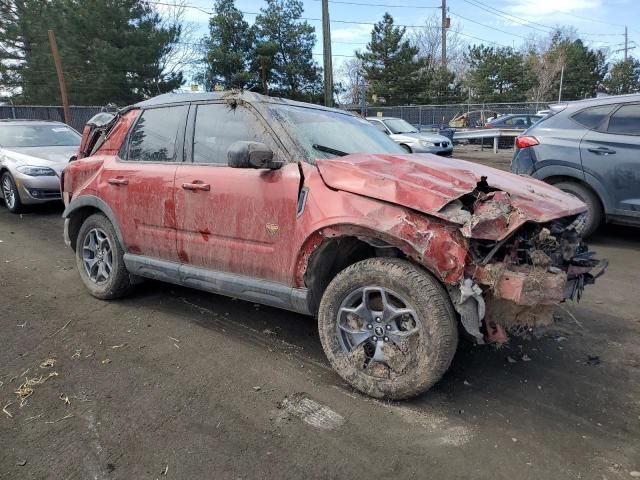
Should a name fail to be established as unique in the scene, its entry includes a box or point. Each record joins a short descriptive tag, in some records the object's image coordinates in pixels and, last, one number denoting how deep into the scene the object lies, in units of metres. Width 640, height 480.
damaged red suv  2.71
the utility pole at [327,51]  18.23
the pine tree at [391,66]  40.81
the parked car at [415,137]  15.16
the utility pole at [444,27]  42.53
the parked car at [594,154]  5.90
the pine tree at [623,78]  54.56
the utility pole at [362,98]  21.76
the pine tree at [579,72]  53.50
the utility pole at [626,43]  66.12
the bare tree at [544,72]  52.18
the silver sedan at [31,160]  8.58
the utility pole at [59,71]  14.76
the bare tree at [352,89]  61.60
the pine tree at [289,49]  32.16
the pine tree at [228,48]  30.80
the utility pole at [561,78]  49.64
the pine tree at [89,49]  26.73
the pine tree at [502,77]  46.59
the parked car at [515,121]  23.73
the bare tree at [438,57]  59.84
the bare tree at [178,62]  28.89
